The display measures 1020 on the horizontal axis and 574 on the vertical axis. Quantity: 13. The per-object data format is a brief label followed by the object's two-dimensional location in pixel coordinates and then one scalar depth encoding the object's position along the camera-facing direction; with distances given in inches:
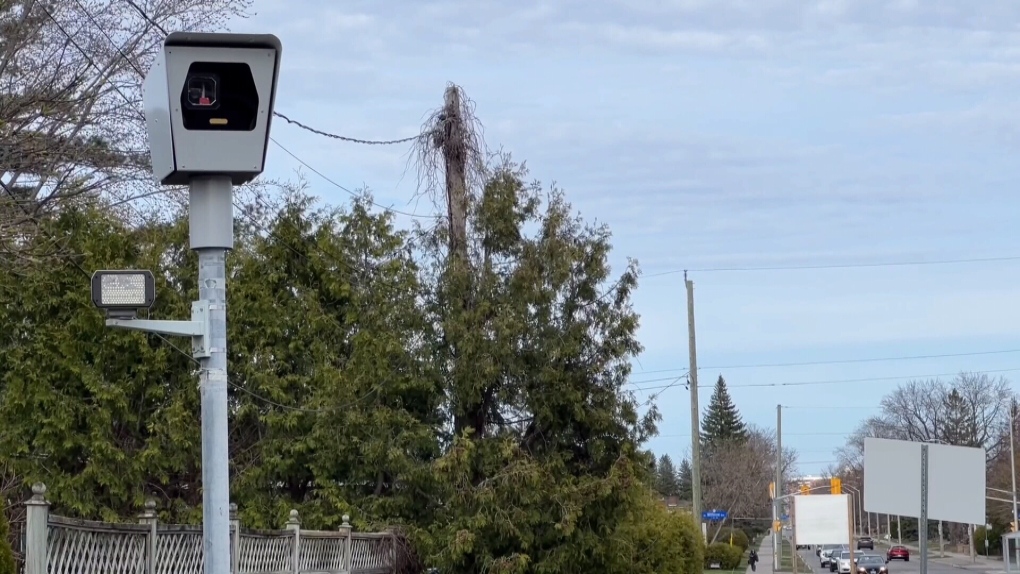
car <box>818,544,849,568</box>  2903.5
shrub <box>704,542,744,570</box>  2546.8
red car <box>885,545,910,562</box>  3558.1
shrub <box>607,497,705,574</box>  776.3
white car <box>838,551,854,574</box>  2400.7
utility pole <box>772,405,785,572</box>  2561.5
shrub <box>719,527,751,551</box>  3333.2
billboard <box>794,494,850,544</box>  1433.3
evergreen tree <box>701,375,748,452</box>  5467.5
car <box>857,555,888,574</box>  2240.7
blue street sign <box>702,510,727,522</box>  1911.9
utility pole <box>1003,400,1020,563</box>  3033.5
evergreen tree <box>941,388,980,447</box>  4426.7
